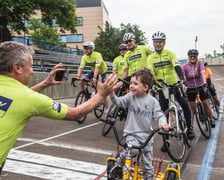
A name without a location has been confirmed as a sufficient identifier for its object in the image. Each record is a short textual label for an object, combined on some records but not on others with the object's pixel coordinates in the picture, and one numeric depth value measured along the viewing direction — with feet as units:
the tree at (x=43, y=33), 109.75
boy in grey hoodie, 8.18
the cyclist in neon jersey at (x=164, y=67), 14.75
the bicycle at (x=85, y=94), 19.33
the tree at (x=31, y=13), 47.48
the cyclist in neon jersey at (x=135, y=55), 17.81
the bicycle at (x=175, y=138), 12.19
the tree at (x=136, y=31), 116.20
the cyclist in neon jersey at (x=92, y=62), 19.34
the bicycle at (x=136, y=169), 7.43
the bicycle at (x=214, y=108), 23.66
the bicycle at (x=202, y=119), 16.48
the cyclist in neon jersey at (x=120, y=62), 23.86
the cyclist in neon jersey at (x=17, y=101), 5.20
